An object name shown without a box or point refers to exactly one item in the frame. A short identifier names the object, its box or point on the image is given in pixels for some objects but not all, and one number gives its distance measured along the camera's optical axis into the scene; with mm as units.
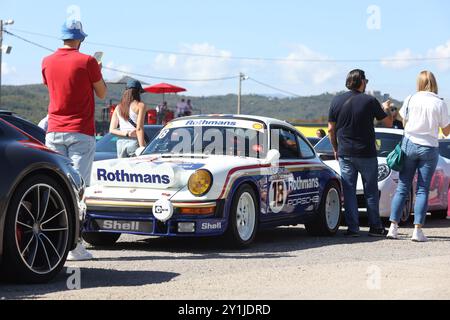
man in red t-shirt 8523
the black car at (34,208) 6500
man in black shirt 11344
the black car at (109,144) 14405
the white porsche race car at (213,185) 9289
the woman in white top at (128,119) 11875
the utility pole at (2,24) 46725
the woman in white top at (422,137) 10820
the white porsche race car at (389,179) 12633
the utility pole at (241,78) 81562
